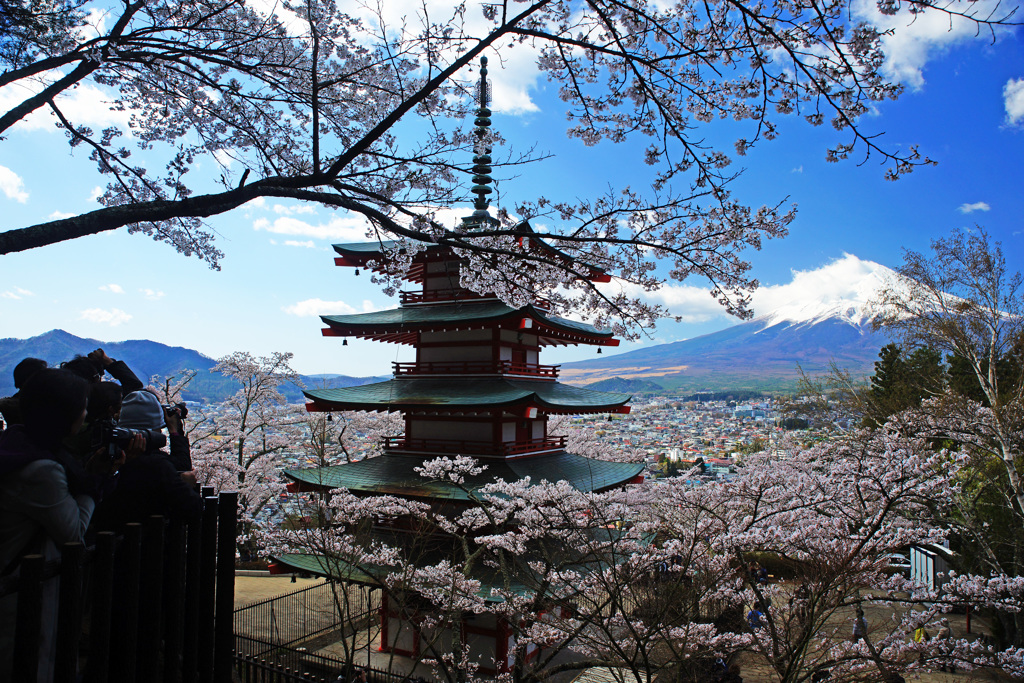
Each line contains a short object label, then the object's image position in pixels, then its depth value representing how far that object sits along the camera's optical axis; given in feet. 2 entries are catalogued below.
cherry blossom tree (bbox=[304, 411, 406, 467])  55.72
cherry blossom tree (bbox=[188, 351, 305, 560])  51.08
